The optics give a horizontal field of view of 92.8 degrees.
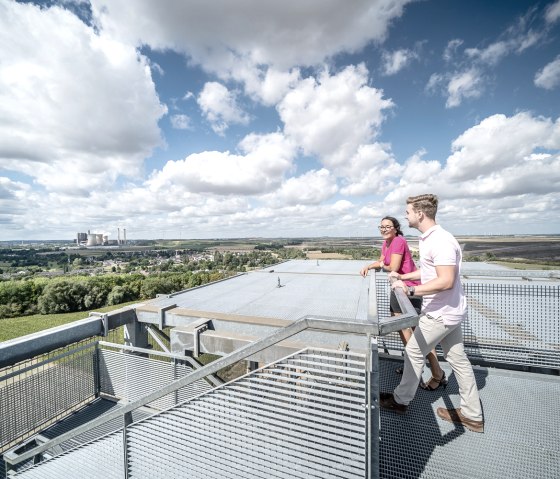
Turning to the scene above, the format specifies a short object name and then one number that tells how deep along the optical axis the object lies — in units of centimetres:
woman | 327
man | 239
